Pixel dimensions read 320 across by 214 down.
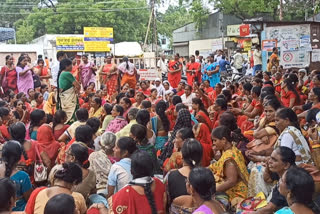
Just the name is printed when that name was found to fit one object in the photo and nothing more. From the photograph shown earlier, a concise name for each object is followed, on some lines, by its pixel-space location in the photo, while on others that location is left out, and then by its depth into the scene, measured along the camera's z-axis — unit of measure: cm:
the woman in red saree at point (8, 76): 1177
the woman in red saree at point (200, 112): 715
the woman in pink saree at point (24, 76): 1175
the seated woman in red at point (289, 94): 829
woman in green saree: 859
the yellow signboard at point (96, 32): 3384
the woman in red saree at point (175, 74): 1455
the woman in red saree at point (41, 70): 1295
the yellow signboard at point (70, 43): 3366
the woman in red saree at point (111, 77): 1320
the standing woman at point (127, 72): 1310
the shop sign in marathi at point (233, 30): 3134
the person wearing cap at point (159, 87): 1215
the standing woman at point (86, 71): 1309
